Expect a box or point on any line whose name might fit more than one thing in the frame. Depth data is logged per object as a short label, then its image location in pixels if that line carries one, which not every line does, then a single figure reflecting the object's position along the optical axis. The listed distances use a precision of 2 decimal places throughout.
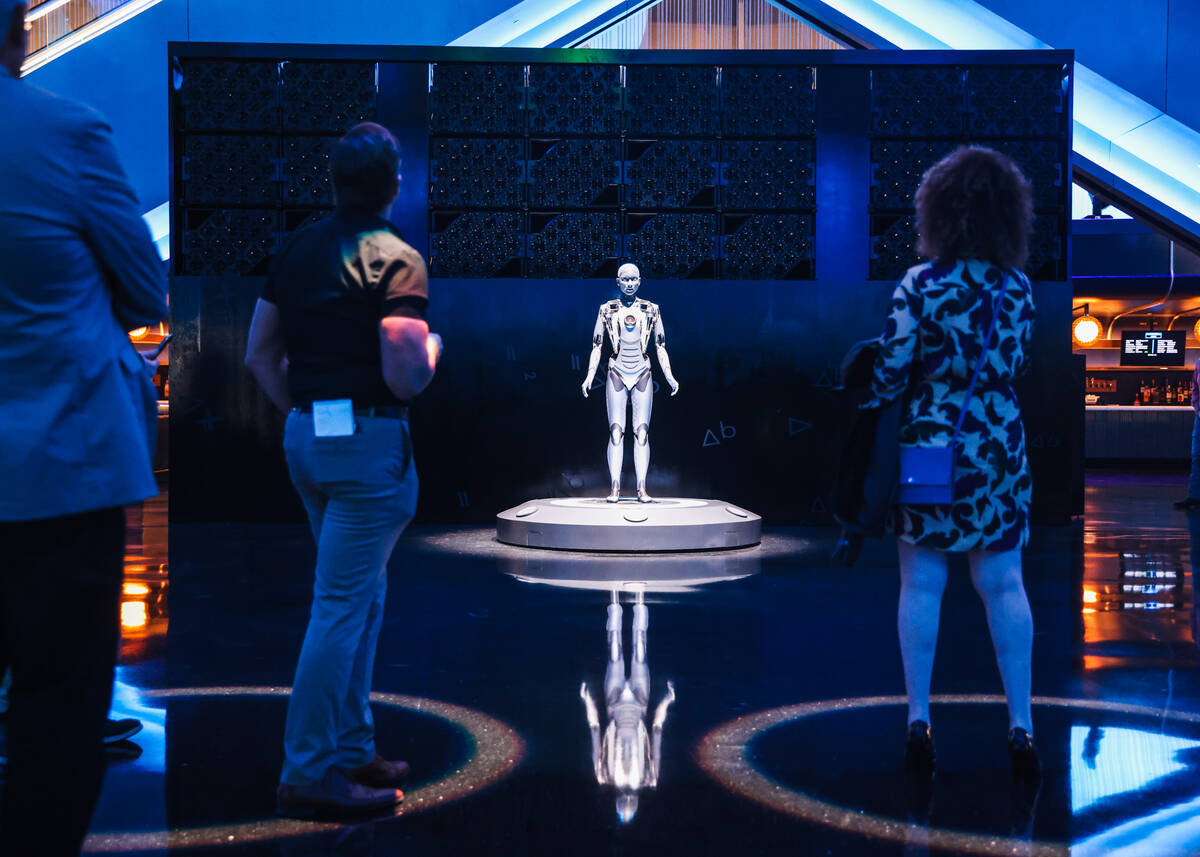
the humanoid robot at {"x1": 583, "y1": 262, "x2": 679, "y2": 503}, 7.92
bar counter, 17.72
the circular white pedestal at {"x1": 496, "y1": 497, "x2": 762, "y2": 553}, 7.27
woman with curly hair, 2.80
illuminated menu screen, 18.77
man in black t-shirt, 2.43
